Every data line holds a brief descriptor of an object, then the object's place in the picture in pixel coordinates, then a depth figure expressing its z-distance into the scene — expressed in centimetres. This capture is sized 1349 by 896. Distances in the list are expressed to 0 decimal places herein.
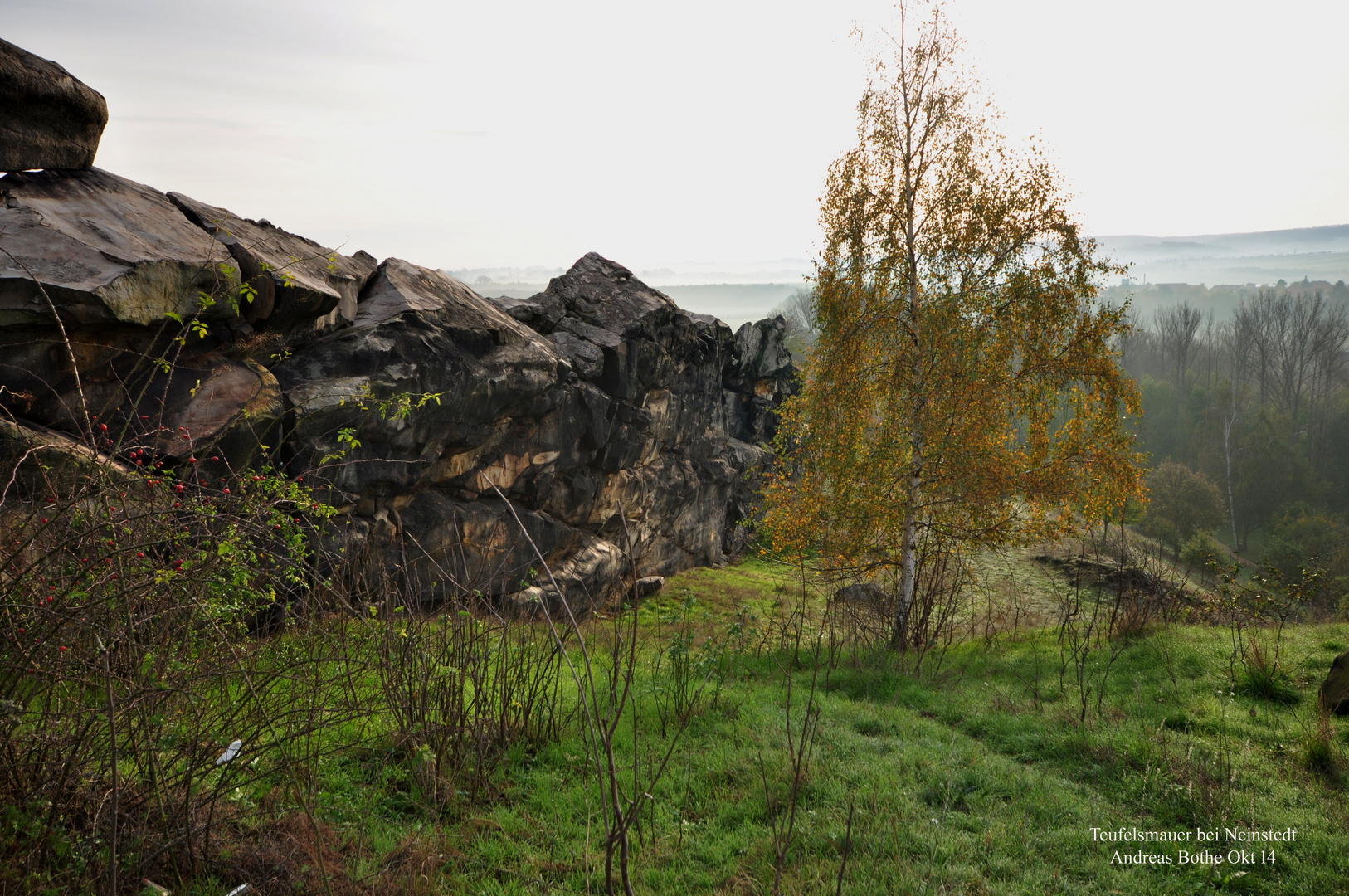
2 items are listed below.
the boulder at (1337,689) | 612
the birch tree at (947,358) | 1164
